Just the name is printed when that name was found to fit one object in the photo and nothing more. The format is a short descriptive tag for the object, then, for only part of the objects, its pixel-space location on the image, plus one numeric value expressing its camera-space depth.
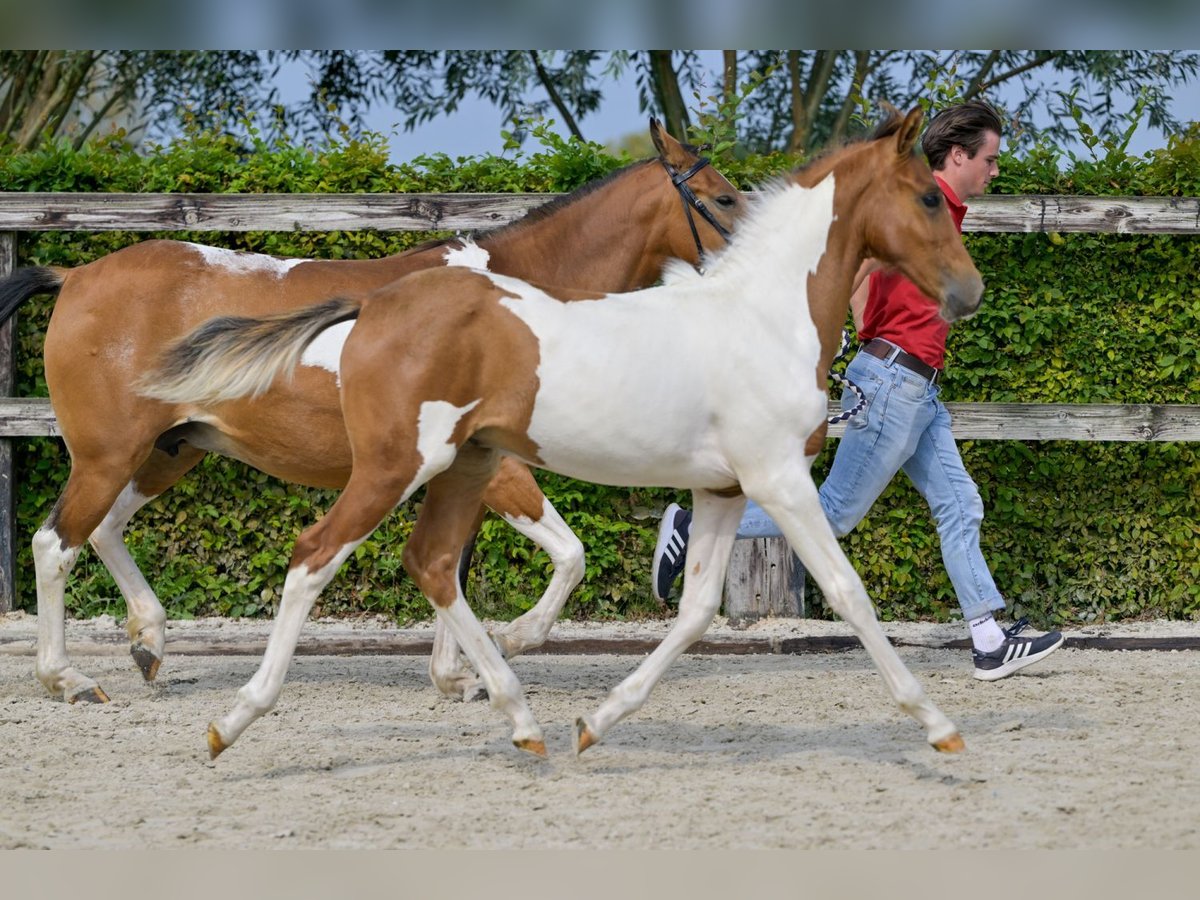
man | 9.80
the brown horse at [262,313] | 9.84
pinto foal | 7.54
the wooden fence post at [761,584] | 12.96
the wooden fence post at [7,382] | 12.66
